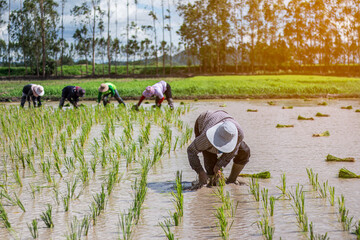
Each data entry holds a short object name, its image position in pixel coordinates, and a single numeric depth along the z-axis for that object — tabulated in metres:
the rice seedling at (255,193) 4.23
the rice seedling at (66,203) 3.92
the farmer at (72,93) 12.00
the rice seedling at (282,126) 9.62
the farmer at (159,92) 10.94
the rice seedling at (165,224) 3.44
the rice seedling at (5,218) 3.49
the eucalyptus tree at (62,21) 51.72
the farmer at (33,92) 12.46
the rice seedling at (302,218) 3.36
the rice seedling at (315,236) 3.10
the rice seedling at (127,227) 3.17
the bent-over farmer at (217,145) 4.08
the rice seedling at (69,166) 5.38
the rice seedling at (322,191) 4.24
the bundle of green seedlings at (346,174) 5.08
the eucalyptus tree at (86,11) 51.40
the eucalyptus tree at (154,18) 59.19
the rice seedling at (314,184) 4.57
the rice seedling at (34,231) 3.20
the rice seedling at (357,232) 3.12
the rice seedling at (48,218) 3.45
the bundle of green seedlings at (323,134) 8.33
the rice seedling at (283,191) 4.38
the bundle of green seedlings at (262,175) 5.05
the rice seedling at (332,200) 3.94
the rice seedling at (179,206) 3.71
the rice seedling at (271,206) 3.70
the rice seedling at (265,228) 3.09
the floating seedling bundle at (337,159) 6.02
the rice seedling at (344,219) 3.43
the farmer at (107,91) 11.81
